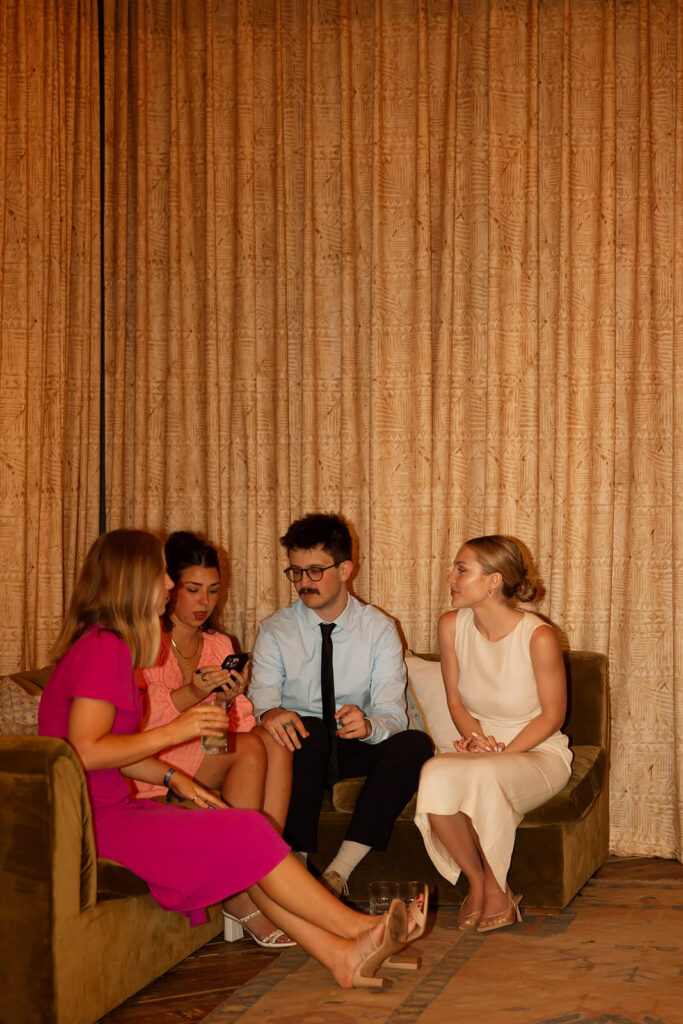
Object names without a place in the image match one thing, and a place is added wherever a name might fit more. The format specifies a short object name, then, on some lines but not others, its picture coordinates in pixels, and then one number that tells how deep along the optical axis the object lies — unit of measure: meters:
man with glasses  3.58
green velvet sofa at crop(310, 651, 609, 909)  3.31
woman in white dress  3.19
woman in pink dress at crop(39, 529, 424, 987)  2.60
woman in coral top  3.28
